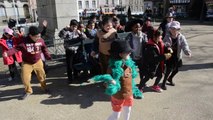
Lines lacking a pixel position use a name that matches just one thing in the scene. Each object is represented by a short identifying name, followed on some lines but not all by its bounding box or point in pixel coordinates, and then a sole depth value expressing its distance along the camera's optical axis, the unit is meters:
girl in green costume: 2.20
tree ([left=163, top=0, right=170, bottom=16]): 25.96
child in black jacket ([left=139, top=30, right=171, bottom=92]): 3.59
